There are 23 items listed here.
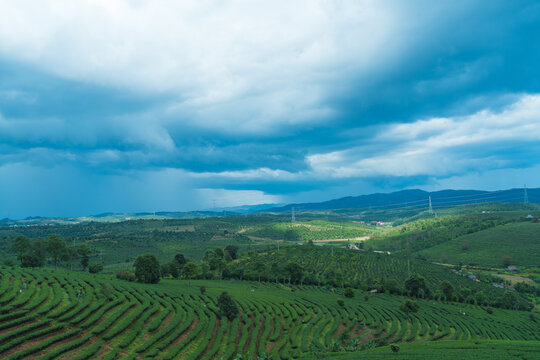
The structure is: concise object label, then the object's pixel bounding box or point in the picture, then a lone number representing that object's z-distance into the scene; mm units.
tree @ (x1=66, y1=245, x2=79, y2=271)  98469
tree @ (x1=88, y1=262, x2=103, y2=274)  95875
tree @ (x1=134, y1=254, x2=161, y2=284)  77938
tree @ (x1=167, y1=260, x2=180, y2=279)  102875
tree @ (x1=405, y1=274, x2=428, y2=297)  102625
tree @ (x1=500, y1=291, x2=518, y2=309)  106406
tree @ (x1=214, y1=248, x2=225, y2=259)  143350
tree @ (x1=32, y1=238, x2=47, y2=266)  97512
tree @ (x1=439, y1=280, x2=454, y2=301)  103000
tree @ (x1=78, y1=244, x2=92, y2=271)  99569
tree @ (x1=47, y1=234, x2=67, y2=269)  93062
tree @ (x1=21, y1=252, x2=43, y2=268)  87562
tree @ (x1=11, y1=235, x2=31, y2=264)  100312
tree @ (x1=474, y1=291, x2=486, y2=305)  106250
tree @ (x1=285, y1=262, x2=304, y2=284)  107375
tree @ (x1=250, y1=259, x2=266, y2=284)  111000
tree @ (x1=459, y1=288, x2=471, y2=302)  109438
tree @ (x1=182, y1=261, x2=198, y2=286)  90956
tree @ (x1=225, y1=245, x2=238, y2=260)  151188
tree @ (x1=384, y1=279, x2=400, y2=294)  104188
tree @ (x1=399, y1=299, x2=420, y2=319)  71250
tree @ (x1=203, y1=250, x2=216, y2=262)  137812
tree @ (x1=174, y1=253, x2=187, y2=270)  114062
